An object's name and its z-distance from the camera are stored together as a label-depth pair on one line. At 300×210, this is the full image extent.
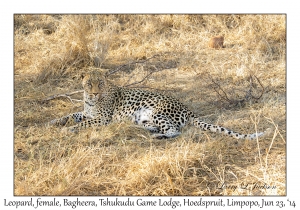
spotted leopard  6.68
